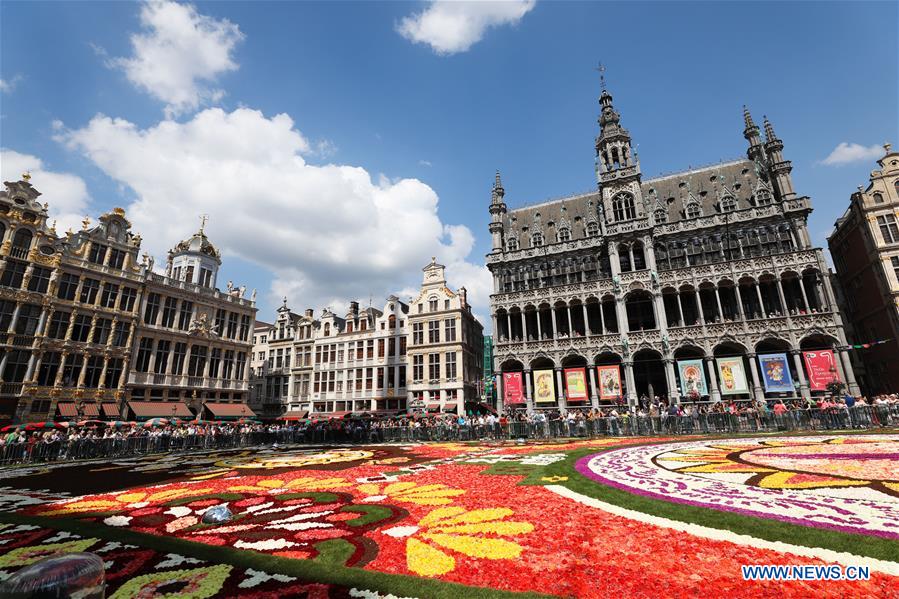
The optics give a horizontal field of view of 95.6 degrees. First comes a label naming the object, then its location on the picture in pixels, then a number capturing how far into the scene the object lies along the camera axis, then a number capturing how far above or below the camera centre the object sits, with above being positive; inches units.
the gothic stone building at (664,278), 1359.5 +455.1
